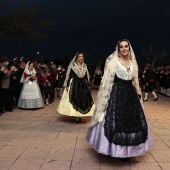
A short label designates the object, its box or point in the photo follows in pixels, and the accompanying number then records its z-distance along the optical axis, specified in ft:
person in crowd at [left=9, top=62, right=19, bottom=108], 37.88
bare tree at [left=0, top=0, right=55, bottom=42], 69.51
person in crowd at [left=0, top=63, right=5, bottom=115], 32.50
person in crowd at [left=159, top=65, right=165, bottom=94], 63.45
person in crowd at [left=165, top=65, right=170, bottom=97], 59.56
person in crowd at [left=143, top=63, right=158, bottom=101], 53.26
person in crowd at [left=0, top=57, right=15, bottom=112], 34.76
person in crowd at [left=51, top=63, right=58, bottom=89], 51.13
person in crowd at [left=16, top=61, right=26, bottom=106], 39.88
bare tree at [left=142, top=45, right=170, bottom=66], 110.73
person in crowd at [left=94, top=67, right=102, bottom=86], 73.97
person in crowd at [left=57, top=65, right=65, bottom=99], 55.69
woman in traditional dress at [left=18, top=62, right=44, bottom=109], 39.10
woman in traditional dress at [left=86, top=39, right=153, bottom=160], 16.56
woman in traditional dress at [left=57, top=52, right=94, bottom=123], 29.27
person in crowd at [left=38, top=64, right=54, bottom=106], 44.98
